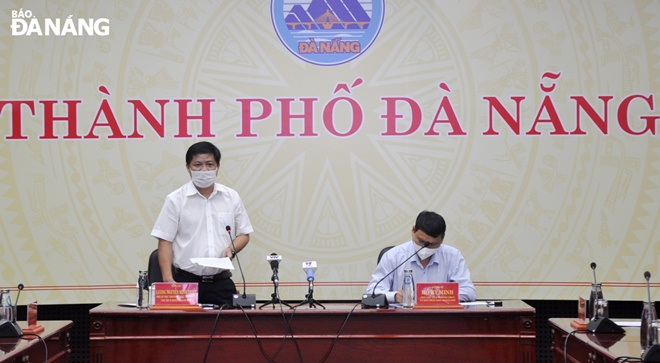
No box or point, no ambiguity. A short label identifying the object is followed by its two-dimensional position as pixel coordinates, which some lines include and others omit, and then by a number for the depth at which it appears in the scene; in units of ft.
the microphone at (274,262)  24.77
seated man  26.38
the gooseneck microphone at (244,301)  24.02
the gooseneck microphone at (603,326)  22.04
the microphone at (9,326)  21.48
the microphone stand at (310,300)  24.60
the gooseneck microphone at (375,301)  24.02
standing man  27.29
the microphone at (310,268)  24.81
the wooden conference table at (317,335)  23.38
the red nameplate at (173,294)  23.67
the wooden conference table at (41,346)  19.88
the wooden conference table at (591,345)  19.49
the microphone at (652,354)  18.24
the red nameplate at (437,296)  23.80
